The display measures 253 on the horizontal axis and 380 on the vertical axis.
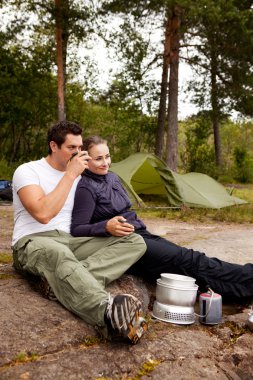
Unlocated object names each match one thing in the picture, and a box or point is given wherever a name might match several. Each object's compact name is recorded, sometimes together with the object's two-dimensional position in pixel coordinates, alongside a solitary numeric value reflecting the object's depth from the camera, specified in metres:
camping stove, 2.46
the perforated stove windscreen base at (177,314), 2.45
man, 2.09
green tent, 7.90
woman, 2.83
